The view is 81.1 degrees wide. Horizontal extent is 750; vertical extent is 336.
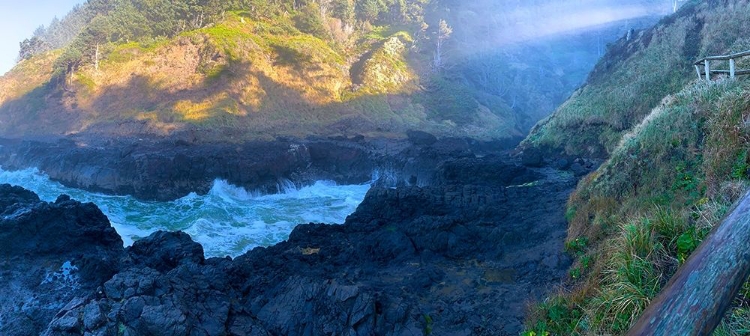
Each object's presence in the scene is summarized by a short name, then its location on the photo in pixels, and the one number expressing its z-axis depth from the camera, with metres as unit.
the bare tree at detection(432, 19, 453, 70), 53.33
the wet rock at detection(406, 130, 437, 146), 31.00
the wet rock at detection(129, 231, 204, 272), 9.36
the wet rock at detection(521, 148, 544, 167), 20.73
